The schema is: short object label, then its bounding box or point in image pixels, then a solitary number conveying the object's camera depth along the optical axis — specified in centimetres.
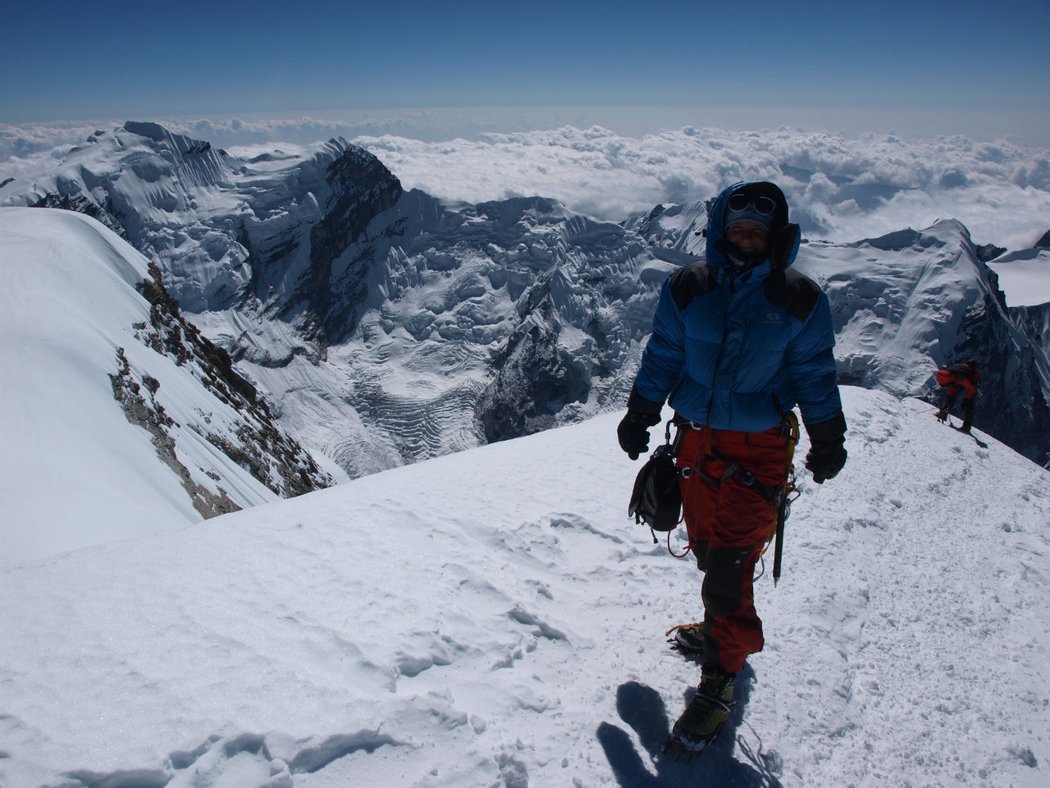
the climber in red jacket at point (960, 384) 1673
